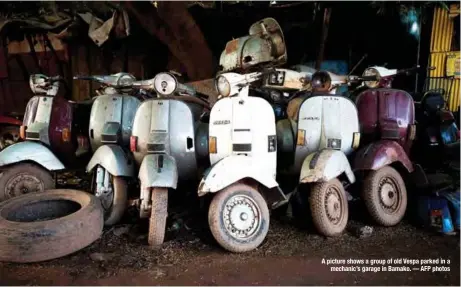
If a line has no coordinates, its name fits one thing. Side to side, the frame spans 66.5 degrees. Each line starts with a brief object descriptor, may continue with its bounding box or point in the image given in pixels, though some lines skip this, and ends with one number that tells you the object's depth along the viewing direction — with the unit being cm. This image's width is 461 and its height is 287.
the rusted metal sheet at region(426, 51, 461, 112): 512
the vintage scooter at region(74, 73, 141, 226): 318
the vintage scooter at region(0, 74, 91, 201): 346
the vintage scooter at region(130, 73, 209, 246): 314
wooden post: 551
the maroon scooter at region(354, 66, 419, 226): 308
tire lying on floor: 244
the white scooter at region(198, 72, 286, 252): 268
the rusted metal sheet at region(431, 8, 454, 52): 519
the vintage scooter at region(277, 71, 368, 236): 289
